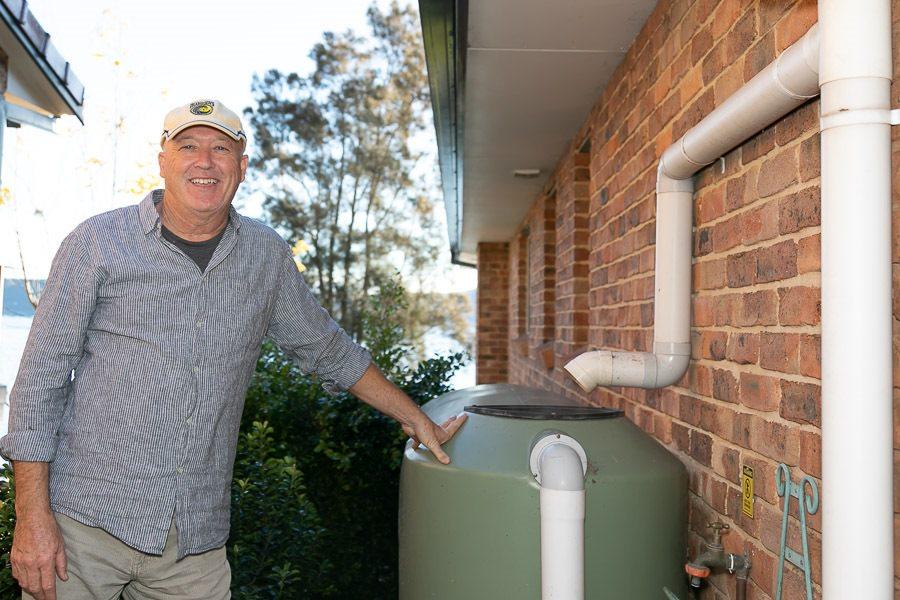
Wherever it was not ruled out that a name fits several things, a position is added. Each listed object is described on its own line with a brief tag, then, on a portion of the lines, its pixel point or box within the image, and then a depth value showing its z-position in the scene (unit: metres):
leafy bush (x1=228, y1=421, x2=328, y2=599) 2.95
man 1.88
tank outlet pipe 1.86
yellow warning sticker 1.90
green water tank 2.03
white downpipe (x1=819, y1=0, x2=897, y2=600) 1.31
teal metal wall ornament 1.57
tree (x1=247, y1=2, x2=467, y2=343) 17.62
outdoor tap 1.92
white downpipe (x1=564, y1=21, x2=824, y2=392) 2.34
